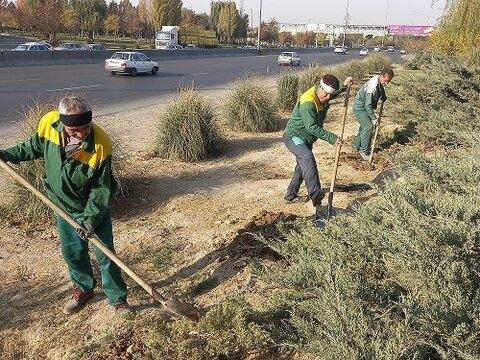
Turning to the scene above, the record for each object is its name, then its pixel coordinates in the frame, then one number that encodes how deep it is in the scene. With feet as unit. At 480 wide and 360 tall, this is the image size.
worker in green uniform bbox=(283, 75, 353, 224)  16.08
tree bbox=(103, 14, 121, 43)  195.83
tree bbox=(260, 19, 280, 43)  327.47
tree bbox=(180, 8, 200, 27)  252.79
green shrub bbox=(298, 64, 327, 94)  42.19
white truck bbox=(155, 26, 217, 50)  157.89
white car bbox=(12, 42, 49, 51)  90.94
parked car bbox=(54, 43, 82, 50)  116.47
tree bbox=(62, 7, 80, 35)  166.59
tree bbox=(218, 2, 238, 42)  269.44
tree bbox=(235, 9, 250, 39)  286.87
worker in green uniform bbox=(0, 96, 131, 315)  10.21
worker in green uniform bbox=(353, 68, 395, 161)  24.38
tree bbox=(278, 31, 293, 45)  347.15
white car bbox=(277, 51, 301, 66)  112.27
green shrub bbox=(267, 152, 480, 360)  7.41
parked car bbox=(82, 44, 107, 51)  121.70
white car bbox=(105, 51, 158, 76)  70.69
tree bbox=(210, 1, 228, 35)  289.12
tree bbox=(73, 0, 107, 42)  189.06
